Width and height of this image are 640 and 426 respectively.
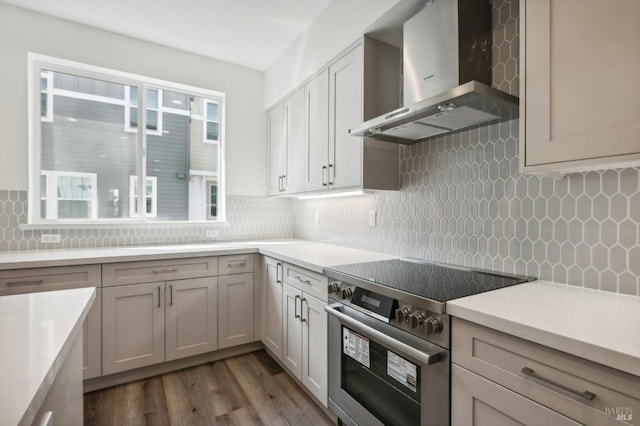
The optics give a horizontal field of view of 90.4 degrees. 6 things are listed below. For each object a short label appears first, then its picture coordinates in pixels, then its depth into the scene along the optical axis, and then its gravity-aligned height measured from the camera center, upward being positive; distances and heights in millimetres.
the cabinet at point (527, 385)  794 -491
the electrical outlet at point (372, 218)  2434 -42
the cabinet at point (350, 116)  2045 +680
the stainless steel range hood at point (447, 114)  1309 +476
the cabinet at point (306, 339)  1901 -835
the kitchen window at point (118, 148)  2631 +582
